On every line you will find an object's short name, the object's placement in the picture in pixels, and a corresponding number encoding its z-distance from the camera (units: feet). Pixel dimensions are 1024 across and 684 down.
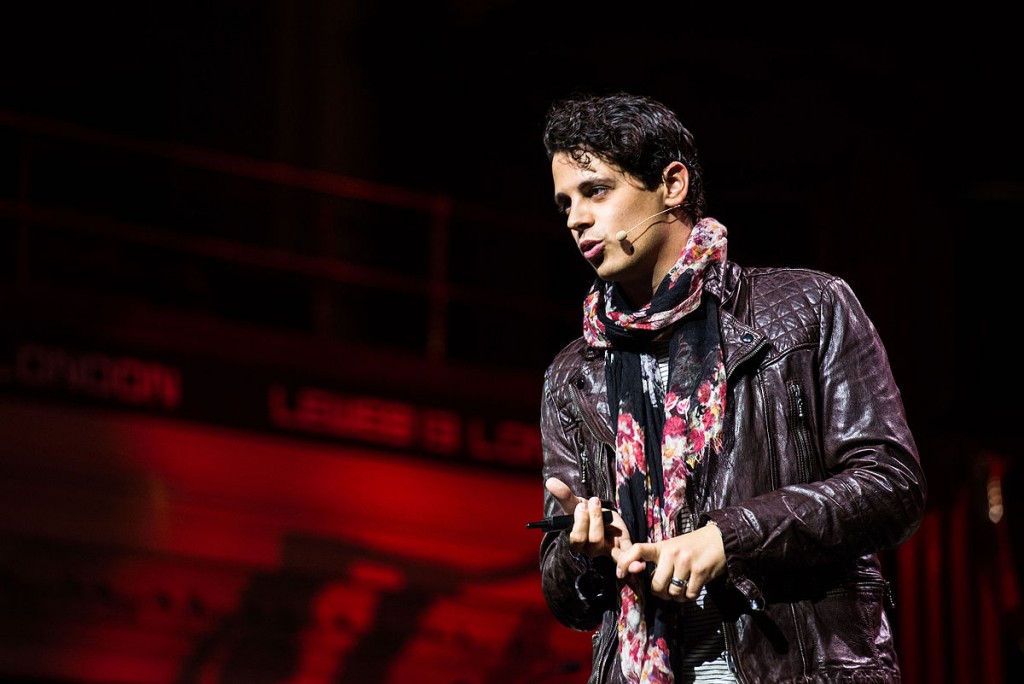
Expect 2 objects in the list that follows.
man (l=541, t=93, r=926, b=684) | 15.45
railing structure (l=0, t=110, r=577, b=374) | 57.68
